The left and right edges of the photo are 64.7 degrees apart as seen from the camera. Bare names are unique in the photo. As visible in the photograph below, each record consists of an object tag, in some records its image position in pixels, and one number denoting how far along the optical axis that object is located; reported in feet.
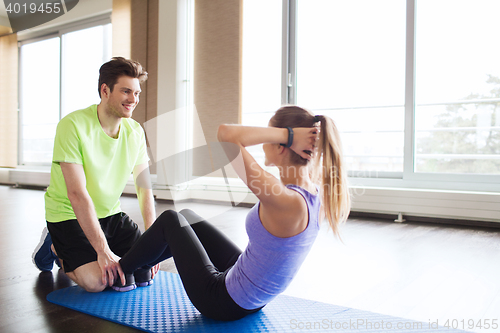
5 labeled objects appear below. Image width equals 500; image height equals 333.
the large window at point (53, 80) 20.51
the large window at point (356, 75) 13.44
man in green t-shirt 5.19
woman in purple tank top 3.37
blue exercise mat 4.33
